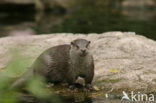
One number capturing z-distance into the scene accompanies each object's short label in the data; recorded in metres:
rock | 7.50
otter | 6.96
